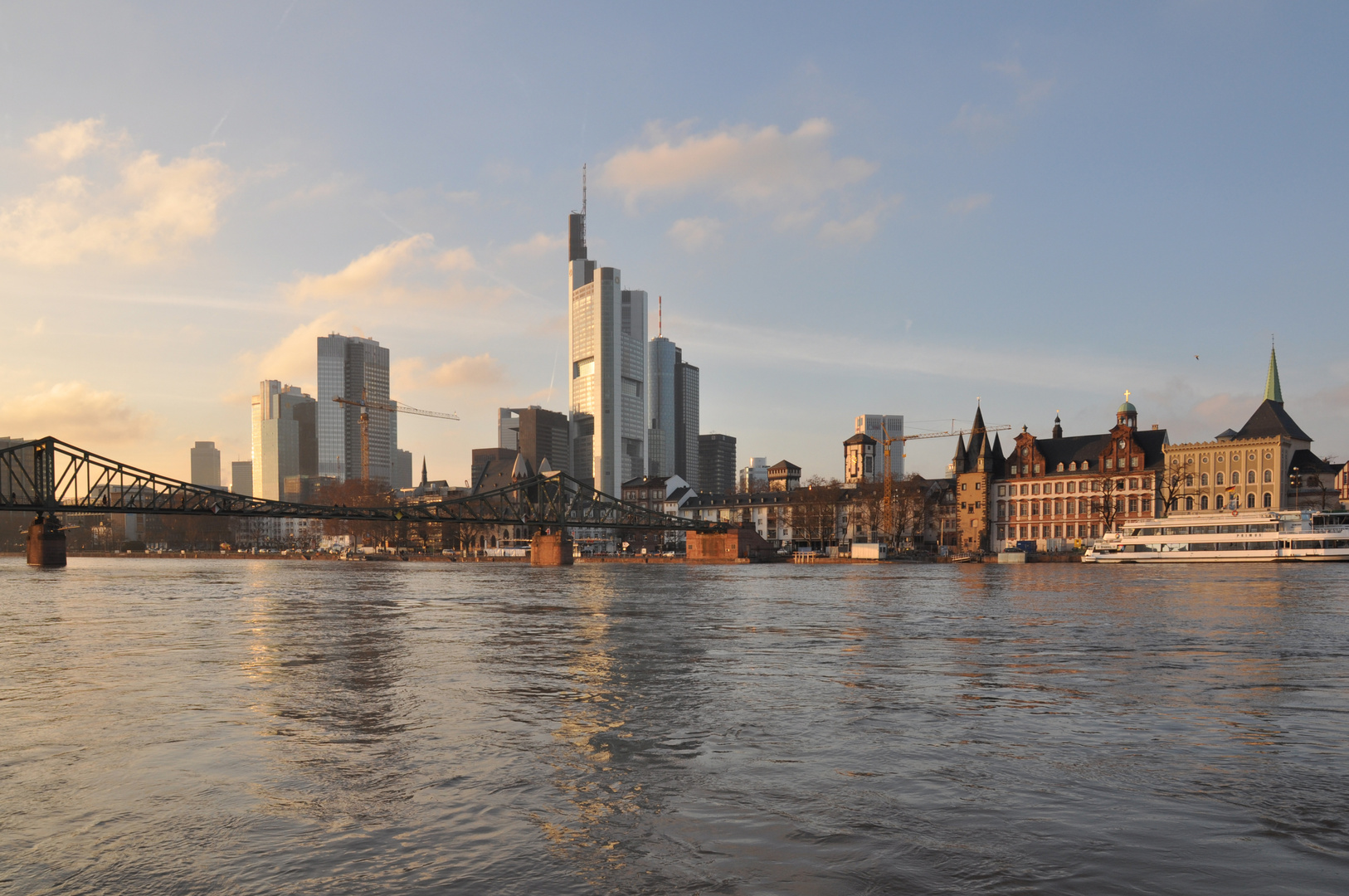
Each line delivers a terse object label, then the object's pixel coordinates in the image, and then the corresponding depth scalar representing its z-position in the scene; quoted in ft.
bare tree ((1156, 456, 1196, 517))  454.40
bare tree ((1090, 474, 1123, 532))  469.57
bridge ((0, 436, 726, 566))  417.49
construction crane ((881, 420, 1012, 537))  554.46
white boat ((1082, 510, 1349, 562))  359.05
